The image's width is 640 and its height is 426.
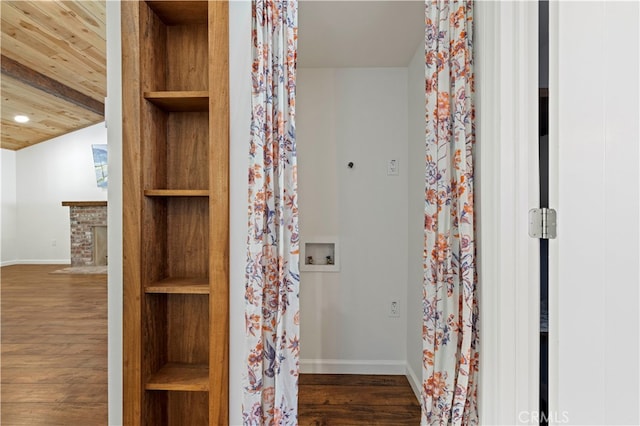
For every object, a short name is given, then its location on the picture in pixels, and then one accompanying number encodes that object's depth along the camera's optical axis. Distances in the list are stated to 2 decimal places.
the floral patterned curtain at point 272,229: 1.42
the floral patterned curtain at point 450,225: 1.41
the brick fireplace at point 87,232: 6.69
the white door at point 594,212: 0.91
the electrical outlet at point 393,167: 2.70
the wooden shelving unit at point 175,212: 1.40
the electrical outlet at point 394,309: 2.71
